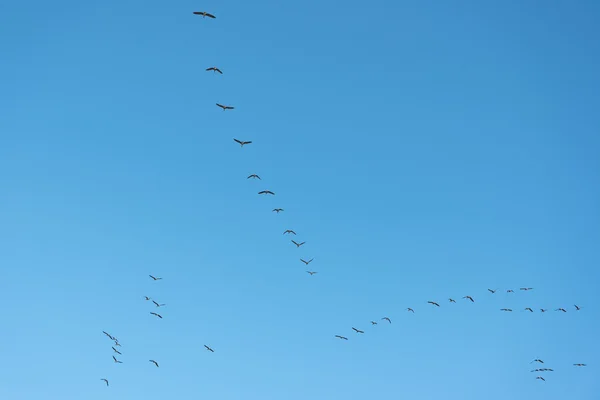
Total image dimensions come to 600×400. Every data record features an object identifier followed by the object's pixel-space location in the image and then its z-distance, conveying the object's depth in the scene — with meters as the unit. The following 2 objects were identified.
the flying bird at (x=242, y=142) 88.16
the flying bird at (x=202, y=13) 75.33
